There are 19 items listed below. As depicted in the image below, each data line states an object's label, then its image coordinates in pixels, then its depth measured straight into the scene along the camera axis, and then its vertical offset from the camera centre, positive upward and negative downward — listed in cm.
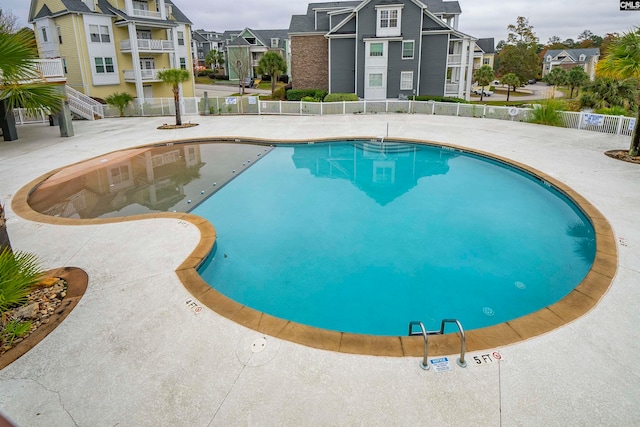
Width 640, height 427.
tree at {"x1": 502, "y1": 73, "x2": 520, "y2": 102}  4653 +157
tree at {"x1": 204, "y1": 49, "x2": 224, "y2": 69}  6400 +566
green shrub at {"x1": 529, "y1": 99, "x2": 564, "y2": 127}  1855 -91
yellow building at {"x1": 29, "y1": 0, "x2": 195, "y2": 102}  2912 +406
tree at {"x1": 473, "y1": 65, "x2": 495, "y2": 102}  4681 +205
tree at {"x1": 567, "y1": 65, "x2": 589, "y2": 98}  4688 +174
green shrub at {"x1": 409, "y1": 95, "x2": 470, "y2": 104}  2641 -33
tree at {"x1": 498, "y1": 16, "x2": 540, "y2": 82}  5228 +539
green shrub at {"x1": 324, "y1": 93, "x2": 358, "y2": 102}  2559 -21
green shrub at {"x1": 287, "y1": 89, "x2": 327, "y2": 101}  3186 +13
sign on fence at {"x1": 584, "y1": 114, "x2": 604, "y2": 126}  1684 -110
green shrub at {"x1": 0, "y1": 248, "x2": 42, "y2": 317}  429 -196
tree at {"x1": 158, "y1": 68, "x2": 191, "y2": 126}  2061 +85
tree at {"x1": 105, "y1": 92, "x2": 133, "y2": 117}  2380 -27
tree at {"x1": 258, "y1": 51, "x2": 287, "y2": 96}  4256 +321
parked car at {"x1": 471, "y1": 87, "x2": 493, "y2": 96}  5100 +17
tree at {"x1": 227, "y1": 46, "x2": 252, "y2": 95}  5106 +452
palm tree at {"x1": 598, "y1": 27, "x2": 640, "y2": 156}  1207 +93
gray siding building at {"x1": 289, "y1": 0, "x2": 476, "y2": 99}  2922 +336
